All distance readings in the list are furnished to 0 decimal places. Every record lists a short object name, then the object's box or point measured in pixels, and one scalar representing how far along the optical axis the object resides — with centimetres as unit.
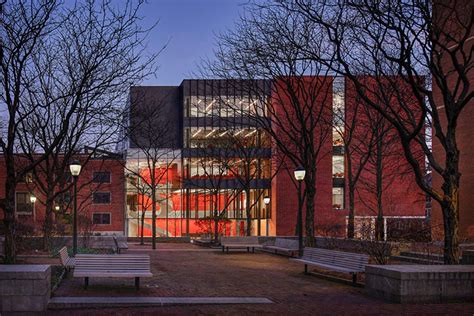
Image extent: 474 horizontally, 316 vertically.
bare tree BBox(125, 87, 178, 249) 6212
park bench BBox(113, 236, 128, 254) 2479
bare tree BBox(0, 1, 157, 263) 1552
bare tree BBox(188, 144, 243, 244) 5219
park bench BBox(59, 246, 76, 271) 1614
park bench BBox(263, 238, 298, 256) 2631
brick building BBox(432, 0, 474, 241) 3269
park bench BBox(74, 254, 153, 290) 1384
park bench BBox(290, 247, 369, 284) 1535
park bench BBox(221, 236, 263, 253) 2922
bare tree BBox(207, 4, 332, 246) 2230
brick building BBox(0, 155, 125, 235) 6444
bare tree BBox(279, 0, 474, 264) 1503
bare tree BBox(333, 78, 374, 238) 3189
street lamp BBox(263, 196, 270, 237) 5978
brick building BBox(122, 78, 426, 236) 5847
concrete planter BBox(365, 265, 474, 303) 1236
